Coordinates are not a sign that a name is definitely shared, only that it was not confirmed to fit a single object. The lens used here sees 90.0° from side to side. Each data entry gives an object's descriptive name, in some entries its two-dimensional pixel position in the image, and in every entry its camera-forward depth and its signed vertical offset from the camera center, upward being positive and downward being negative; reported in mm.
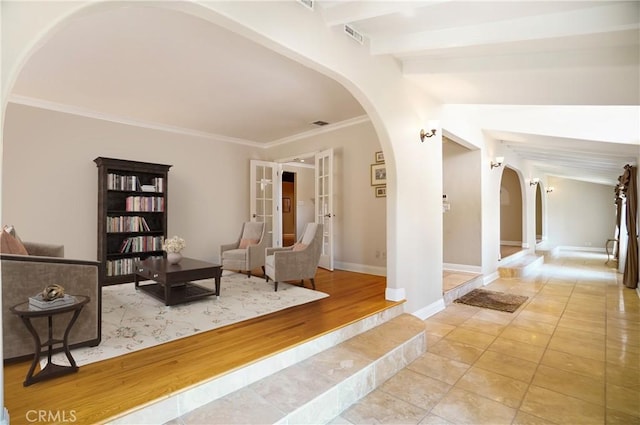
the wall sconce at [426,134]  3947 +987
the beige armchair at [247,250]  4918 -575
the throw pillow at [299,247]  4354 -450
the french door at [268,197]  6676 +365
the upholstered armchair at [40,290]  2143 -540
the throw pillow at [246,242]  5383 -472
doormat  4574 -1320
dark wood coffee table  3484 -705
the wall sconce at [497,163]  6181 +988
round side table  1919 -775
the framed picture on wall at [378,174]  5145 +638
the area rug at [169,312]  2510 -1009
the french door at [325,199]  5617 +261
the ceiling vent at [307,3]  2495 +1660
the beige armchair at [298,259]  4043 -593
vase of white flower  3994 -430
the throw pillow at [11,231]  2812 -139
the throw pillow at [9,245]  2312 -223
